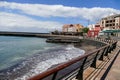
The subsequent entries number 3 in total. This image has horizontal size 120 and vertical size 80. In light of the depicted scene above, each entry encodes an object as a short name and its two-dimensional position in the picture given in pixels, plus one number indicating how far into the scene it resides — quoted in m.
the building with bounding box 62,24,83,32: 71.67
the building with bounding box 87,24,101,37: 33.09
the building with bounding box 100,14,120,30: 47.95
